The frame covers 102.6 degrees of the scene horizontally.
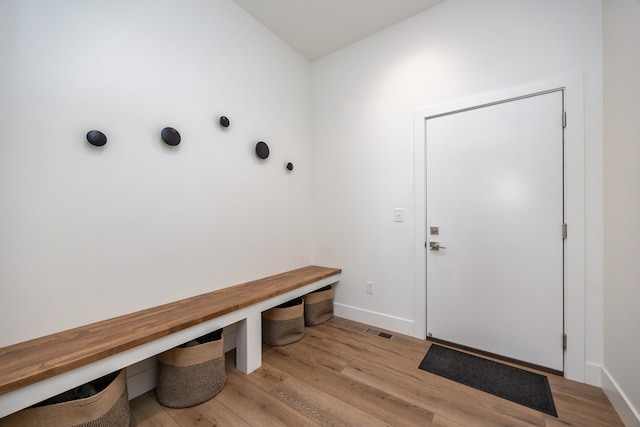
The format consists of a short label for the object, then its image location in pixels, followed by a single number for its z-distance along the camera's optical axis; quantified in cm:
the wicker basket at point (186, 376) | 155
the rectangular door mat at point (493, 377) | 160
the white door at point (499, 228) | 184
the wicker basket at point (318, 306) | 265
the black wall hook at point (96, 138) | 147
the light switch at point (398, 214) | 247
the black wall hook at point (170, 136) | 179
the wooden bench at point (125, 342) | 104
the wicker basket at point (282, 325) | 226
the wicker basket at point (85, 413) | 112
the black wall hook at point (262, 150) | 242
